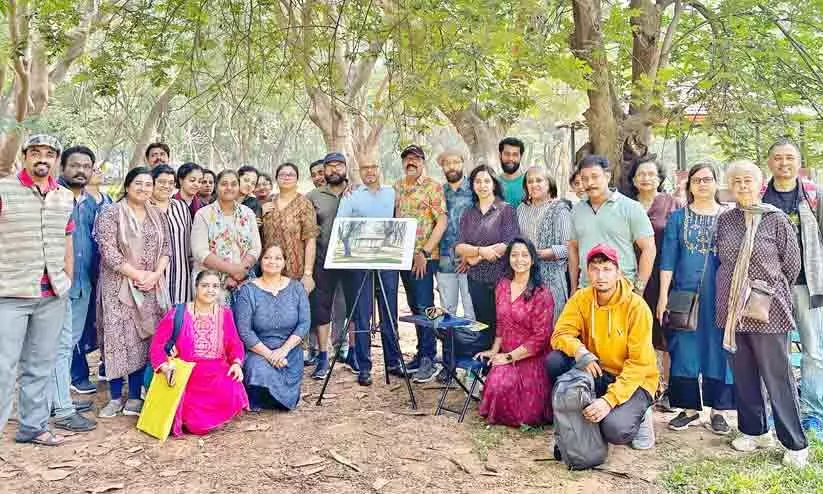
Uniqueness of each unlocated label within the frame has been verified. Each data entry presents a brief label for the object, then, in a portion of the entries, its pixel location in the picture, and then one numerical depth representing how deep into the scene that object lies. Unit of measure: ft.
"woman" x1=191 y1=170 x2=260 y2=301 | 17.52
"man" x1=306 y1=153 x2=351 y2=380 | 19.98
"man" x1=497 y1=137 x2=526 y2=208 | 19.20
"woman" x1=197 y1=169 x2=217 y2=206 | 19.57
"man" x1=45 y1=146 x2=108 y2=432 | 15.72
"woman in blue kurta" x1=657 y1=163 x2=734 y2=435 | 15.28
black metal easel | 17.04
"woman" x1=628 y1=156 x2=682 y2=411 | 16.75
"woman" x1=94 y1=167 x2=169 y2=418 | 16.24
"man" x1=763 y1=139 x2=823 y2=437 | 13.67
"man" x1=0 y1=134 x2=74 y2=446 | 13.76
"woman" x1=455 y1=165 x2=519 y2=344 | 17.37
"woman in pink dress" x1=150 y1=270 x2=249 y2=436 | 15.57
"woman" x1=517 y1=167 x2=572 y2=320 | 17.10
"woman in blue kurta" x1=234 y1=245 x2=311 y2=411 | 16.78
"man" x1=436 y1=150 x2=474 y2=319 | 18.79
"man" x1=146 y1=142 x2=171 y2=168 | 20.25
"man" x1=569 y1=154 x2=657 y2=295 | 15.51
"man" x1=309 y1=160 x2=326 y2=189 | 21.54
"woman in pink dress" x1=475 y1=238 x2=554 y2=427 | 15.57
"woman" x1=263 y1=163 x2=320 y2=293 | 19.07
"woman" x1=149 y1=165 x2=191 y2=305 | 17.13
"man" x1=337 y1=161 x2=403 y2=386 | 19.30
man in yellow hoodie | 13.41
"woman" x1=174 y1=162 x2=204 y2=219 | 18.63
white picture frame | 17.20
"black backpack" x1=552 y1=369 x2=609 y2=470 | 13.11
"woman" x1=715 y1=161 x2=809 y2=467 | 13.02
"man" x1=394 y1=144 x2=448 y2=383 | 18.84
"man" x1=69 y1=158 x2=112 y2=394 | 17.19
